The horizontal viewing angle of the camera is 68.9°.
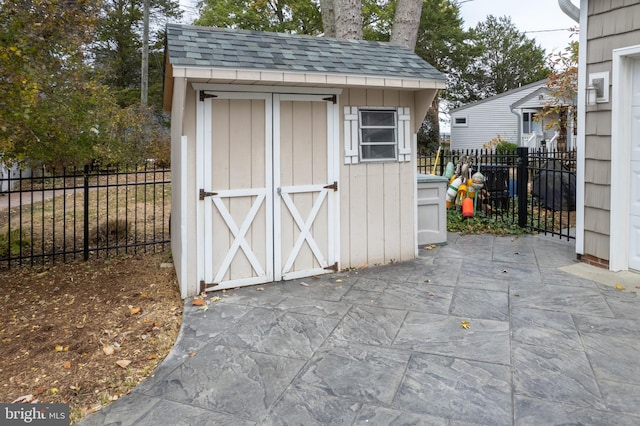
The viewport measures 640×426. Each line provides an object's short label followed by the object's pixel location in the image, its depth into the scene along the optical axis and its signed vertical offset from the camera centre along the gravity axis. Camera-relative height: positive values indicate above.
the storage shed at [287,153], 4.34 +0.41
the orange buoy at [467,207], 7.41 -0.22
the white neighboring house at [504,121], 19.24 +3.52
